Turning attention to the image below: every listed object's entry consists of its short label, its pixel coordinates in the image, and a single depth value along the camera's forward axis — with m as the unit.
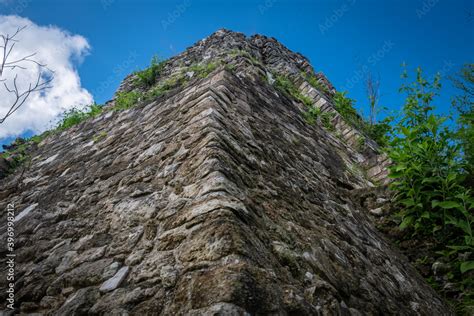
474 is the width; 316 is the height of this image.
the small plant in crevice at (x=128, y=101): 5.60
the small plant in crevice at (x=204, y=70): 4.69
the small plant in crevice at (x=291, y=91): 6.09
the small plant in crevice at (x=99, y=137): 4.43
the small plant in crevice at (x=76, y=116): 6.83
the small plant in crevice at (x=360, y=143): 6.09
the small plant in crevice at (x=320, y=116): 6.13
